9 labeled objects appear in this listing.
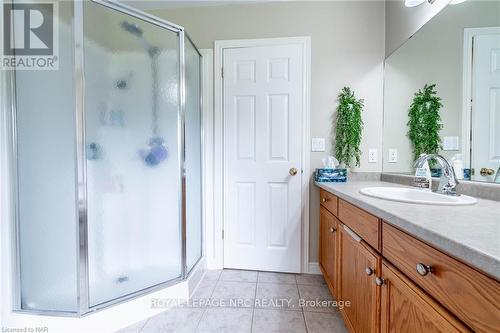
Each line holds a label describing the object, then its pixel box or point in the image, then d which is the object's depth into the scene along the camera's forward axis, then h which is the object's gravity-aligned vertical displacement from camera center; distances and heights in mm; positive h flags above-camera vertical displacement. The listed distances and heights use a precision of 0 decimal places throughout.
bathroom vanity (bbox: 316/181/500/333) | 417 -298
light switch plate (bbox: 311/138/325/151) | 1847 +116
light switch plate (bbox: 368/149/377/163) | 1832 +20
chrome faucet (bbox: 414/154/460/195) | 1026 -102
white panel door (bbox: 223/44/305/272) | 1848 +11
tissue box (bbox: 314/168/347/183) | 1685 -142
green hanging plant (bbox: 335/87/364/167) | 1738 +244
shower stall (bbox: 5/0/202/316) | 1230 -40
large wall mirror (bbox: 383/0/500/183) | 968 +374
